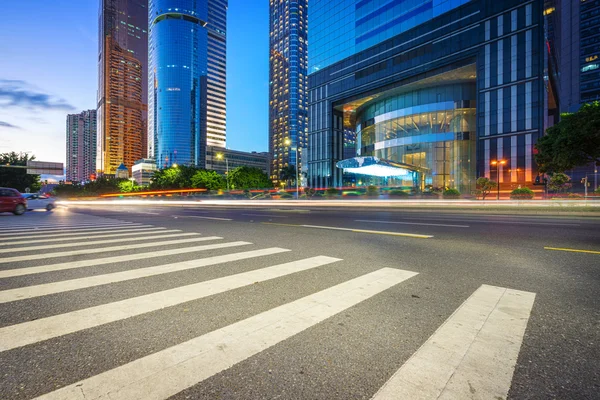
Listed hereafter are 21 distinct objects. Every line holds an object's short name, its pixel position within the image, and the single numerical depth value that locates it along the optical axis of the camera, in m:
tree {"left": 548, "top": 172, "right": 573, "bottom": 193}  28.77
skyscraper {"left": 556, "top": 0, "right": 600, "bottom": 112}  67.56
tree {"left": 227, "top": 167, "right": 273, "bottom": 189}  69.44
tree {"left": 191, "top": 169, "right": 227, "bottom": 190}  68.88
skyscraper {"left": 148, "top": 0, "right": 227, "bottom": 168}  176.12
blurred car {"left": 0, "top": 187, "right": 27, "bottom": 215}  17.70
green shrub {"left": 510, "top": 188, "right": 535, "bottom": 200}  26.17
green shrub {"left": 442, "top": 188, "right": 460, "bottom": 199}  30.51
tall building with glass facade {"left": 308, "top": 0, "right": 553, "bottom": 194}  38.66
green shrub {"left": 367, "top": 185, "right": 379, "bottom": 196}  37.47
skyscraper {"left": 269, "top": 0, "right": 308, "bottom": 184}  185.25
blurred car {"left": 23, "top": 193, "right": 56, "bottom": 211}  24.30
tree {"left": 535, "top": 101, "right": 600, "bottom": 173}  21.28
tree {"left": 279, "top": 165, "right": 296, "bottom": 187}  125.38
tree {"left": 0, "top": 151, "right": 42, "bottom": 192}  45.69
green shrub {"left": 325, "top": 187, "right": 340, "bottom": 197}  42.77
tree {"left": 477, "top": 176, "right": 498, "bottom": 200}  35.28
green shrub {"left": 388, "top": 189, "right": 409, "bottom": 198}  34.02
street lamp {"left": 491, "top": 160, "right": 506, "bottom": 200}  39.81
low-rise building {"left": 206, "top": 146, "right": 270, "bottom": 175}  167.12
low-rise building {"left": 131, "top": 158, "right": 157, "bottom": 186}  169.25
